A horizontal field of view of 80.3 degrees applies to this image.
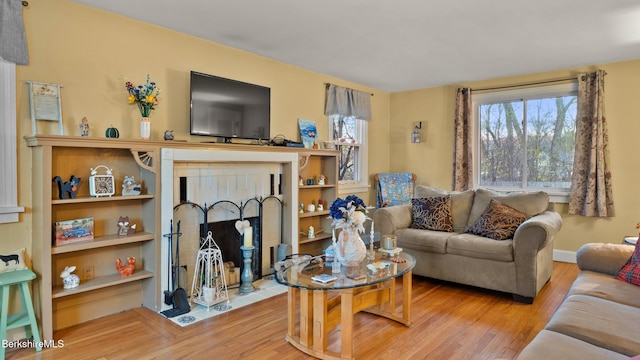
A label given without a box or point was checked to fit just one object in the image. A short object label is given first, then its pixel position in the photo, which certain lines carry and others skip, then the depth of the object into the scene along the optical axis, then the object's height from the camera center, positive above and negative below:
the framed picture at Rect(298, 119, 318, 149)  4.65 +0.52
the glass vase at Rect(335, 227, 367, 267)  2.64 -0.51
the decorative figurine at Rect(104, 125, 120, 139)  2.87 +0.31
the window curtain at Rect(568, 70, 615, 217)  4.39 +0.24
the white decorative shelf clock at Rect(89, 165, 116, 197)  2.81 -0.08
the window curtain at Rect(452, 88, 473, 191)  5.37 +0.51
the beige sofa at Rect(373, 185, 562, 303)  3.26 -0.65
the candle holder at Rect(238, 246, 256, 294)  3.52 -0.91
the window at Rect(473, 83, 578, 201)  4.80 +0.51
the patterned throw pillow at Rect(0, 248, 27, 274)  2.50 -0.59
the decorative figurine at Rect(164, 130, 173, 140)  3.18 +0.32
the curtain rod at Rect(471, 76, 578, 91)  4.68 +1.21
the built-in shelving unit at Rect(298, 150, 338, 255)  4.55 -0.24
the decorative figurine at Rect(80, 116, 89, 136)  2.79 +0.34
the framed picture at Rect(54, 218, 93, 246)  2.68 -0.42
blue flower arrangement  2.61 -0.27
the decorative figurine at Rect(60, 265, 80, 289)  2.71 -0.76
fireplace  3.19 -0.25
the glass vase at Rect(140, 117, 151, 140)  3.05 +0.37
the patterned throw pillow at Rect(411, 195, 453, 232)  4.07 -0.42
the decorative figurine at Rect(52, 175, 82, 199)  2.68 -0.09
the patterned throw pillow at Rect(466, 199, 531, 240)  3.56 -0.44
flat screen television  3.45 +0.64
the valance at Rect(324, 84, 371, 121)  5.03 +1.01
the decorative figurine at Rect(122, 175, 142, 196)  3.02 -0.11
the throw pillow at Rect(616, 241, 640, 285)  2.36 -0.59
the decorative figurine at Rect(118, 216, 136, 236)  3.00 -0.43
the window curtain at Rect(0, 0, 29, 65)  2.48 +0.92
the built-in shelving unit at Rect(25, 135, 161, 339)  2.54 -0.46
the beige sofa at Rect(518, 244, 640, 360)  1.53 -0.69
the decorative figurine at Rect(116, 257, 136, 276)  3.00 -0.75
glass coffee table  2.34 -0.84
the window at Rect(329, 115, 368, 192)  5.40 +0.37
